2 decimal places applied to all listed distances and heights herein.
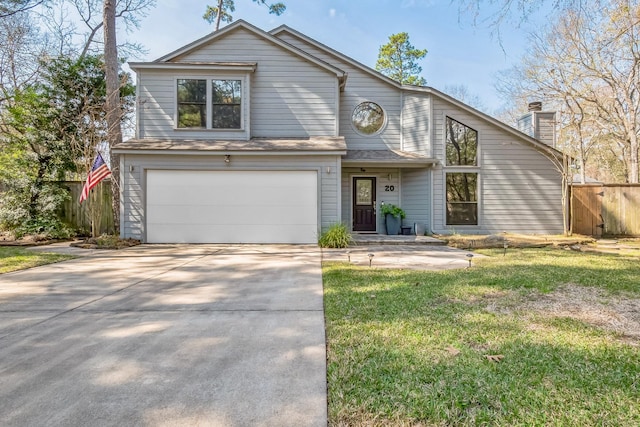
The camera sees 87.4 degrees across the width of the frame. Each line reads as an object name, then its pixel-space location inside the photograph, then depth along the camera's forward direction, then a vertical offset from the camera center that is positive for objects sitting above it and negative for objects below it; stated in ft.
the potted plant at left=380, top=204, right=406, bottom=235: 36.69 -0.41
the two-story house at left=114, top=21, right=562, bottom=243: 30.73 +5.71
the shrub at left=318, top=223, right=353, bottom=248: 28.73 -2.08
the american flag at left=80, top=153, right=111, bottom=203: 27.63 +3.59
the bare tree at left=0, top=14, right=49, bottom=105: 39.78 +20.34
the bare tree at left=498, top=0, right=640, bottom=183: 48.60 +19.95
